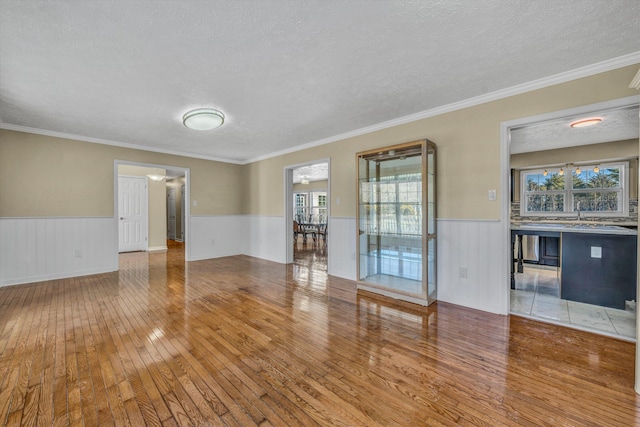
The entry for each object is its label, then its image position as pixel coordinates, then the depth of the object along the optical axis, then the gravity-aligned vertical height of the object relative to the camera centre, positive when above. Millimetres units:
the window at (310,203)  11711 +447
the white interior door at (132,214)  7129 -20
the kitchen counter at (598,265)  2938 -611
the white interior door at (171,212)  9773 +43
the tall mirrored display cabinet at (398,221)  3236 -119
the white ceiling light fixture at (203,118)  3297 +1188
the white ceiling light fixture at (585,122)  3209 +1143
